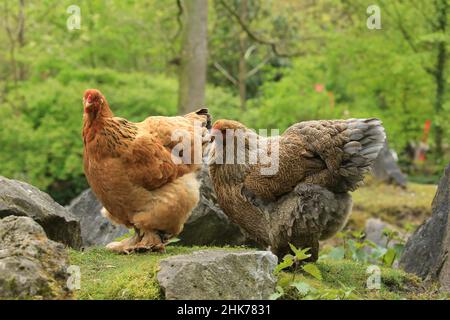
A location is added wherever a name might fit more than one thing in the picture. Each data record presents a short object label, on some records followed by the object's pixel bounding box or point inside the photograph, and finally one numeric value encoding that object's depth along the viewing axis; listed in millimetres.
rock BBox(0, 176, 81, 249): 5965
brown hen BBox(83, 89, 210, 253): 5973
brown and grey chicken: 5945
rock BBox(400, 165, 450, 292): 6891
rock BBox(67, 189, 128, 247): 7930
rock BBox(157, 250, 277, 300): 4539
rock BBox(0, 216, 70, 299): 4352
